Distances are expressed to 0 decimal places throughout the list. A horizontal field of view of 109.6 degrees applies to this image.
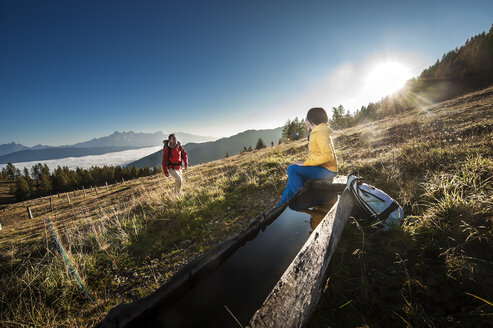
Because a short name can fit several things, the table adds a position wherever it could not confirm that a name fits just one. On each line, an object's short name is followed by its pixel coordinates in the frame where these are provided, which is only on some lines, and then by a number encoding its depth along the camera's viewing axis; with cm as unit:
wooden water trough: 122
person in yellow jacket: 368
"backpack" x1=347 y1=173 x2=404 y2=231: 257
